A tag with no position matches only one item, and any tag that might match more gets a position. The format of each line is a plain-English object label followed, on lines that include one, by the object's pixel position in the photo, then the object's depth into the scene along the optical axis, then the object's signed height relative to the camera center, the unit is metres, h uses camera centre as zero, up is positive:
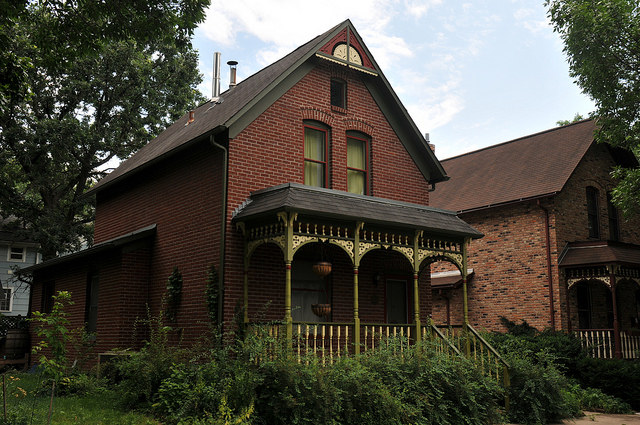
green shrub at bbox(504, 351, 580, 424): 12.39 -1.40
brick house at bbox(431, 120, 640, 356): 18.84 +2.53
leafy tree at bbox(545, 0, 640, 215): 16.67 +7.44
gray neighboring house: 33.53 +3.50
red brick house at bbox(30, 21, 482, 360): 12.65 +2.41
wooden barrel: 20.09 -0.65
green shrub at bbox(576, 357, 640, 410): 15.81 -1.35
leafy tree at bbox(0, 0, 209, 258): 25.64 +8.67
